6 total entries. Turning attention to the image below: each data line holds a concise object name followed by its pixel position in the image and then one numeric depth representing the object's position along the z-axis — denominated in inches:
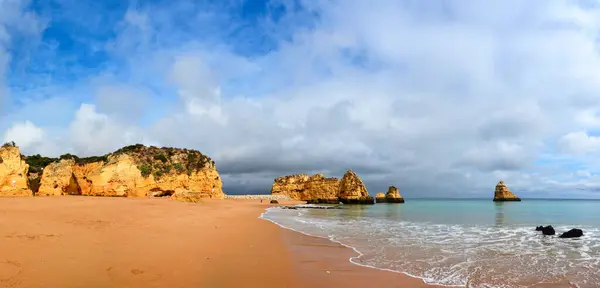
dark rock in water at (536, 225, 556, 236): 686.5
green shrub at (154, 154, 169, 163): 1670.5
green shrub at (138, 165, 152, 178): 1501.6
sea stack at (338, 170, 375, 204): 3309.5
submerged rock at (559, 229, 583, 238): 649.3
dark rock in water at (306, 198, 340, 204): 3350.9
